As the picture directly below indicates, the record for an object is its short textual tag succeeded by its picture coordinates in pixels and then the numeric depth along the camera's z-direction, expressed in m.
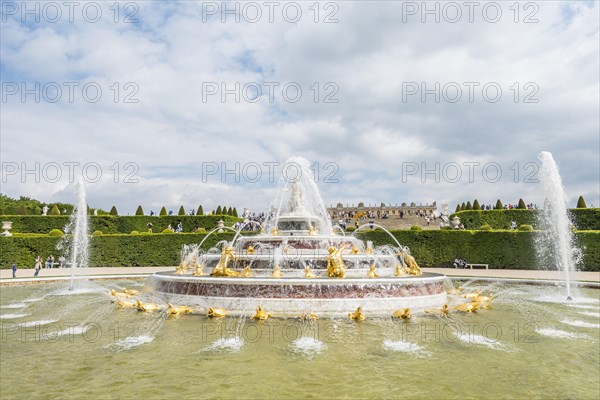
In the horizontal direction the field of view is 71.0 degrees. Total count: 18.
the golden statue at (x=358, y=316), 12.66
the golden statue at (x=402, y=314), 12.93
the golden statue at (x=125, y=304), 15.18
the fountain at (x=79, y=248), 35.78
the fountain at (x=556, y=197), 20.69
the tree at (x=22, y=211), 55.41
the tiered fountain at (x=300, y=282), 13.41
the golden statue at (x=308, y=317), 12.71
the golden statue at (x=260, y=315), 12.65
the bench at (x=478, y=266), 34.09
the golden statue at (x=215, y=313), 13.01
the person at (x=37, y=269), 28.25
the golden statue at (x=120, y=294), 16.03
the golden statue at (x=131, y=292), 16.84
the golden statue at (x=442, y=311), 13.92
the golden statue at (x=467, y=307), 14.47
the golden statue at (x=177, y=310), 13.56
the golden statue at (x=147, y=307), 14.31
